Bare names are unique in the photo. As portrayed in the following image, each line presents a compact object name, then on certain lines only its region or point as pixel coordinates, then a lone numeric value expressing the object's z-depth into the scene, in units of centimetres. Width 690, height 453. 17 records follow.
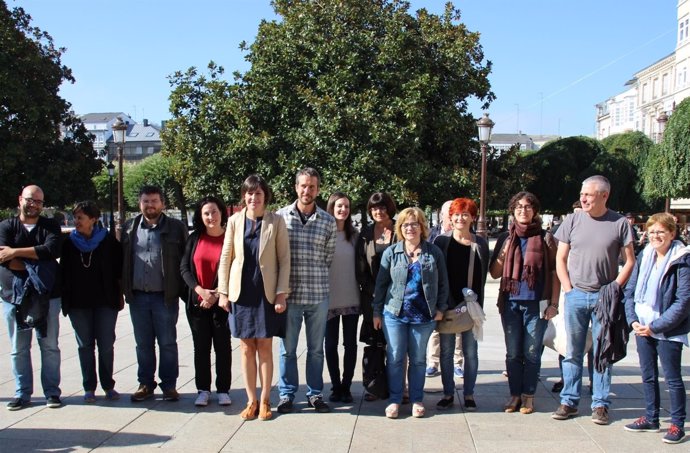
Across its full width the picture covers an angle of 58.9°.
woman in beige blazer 452
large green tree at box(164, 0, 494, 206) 1692
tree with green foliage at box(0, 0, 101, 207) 2353
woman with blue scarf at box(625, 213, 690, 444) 418
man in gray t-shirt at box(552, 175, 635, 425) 448
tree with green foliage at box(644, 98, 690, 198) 2084
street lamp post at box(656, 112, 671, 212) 1916
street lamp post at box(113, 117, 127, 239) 1853
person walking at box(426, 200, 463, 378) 601
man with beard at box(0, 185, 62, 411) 478
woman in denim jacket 461
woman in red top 481
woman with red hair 486
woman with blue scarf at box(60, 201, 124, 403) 491
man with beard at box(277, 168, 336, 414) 468
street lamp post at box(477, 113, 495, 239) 1575
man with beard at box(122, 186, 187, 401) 493
